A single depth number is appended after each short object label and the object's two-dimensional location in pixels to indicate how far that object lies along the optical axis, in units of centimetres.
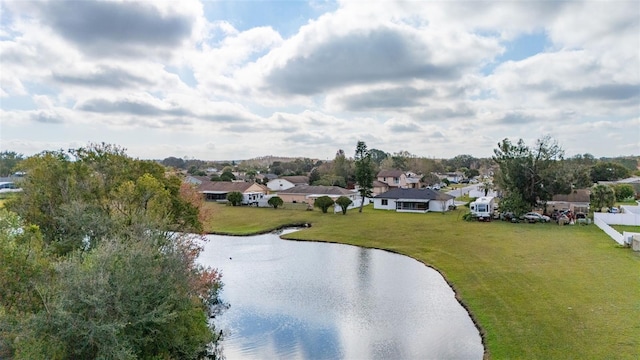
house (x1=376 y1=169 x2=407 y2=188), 8006
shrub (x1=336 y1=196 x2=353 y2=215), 5197
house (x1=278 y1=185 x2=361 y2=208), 6066
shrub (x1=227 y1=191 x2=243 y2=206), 6047
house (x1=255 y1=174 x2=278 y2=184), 8832
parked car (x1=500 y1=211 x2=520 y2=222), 4451
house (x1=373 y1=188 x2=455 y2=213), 5447
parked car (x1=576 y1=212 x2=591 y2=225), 4120
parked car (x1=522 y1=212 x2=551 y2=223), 4342
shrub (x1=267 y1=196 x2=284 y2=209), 5734
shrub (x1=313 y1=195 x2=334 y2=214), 5300
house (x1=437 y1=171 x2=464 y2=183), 10931
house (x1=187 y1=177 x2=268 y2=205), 6318
